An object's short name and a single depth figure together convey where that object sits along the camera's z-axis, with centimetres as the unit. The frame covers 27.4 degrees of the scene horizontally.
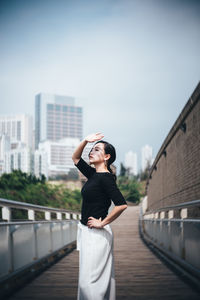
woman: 313
